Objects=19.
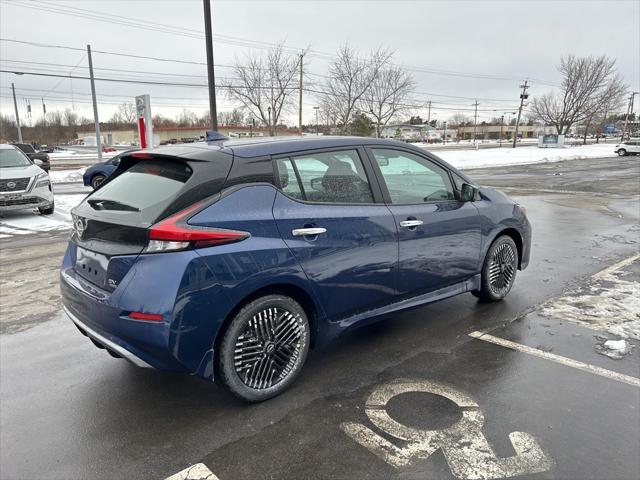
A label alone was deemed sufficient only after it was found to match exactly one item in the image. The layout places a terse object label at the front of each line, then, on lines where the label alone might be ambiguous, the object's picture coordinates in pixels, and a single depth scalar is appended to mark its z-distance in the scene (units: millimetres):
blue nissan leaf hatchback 2674
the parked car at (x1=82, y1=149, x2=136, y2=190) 16594
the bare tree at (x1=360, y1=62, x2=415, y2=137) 36812
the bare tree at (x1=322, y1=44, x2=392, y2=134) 35969
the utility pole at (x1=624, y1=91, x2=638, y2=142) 83144
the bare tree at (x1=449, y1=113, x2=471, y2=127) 149262
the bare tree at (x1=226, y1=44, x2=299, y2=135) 35656
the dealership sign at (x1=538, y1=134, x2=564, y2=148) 56975
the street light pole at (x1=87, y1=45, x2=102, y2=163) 27125
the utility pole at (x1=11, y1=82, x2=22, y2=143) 47688
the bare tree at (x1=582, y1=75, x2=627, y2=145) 61625
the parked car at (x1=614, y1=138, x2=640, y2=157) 42125
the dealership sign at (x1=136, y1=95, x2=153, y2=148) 13594
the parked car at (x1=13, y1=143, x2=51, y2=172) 15842
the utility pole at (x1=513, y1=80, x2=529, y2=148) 56969
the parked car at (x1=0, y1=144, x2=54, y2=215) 10266
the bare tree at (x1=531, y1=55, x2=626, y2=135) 59969
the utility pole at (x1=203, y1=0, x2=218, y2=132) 13594
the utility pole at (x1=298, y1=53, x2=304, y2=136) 37419
